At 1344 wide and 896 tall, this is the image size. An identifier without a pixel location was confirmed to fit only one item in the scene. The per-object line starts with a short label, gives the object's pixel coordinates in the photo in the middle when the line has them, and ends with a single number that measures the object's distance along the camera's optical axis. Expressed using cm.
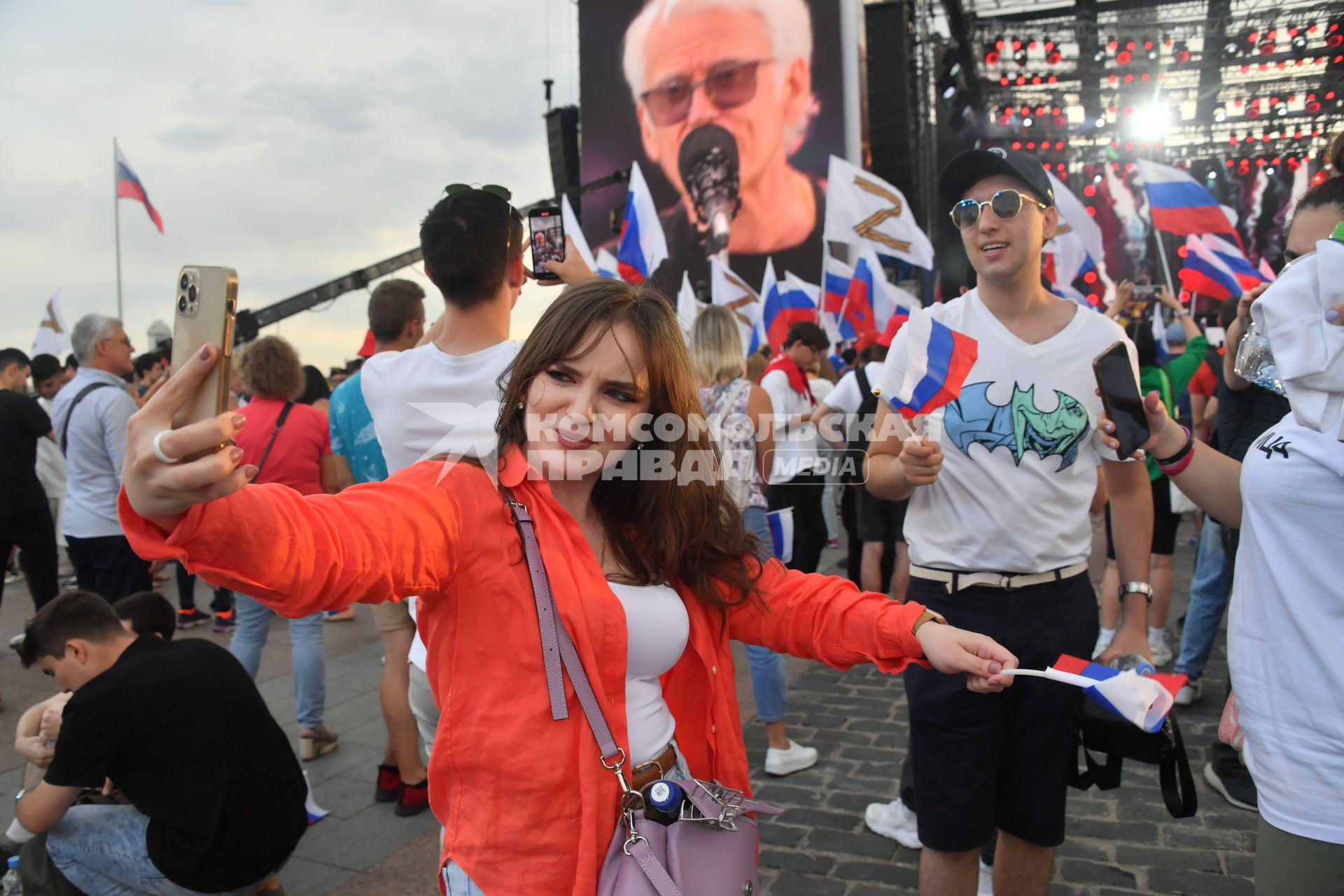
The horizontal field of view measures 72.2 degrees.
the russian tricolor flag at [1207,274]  555
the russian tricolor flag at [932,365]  256
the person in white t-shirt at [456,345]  280
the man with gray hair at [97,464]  538
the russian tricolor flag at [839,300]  1016
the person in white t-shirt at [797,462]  576
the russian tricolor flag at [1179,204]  561
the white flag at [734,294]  1016
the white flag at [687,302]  844
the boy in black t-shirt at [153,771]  290
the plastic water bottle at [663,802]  164
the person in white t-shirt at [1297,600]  166
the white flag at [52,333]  1166
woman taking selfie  141
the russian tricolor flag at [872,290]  999
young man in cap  258
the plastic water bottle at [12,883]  320
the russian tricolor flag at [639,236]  752
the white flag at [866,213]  959
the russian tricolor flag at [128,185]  1462
